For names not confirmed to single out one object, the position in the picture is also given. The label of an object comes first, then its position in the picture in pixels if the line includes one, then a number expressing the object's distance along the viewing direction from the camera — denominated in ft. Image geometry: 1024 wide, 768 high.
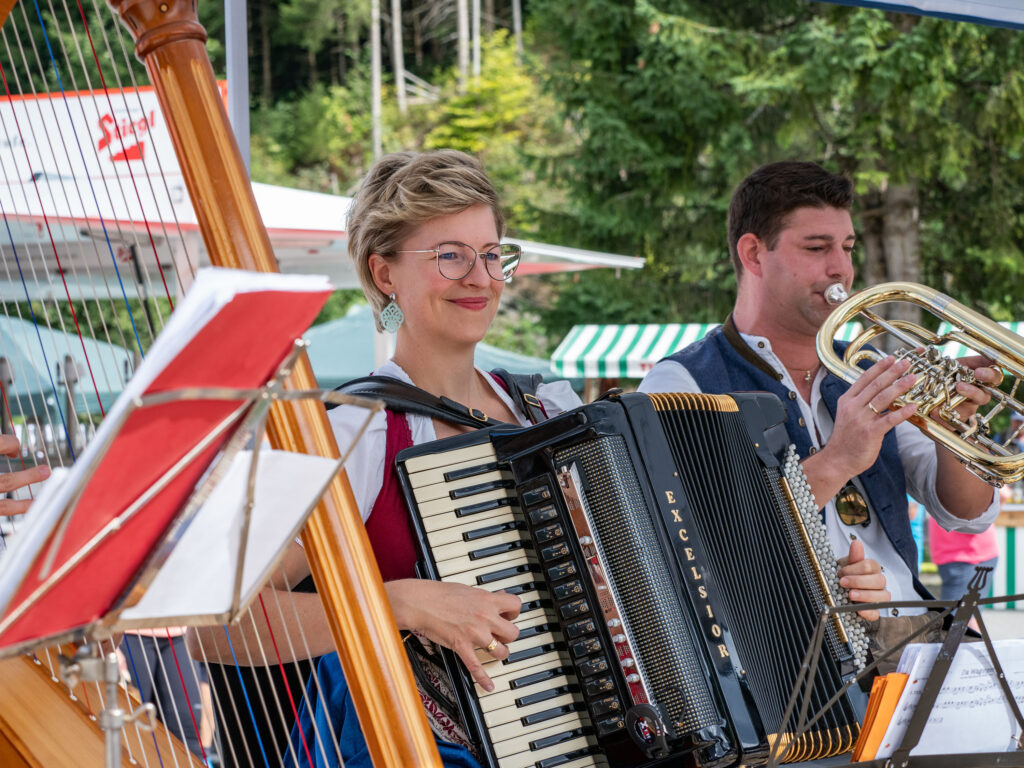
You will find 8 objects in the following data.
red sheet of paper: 11.88
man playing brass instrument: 16.88
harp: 14.22
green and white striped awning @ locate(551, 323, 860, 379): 53.75
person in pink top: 29.56
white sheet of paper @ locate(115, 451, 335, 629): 13.55
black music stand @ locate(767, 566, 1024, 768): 14.79
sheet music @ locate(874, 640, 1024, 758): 14.85
